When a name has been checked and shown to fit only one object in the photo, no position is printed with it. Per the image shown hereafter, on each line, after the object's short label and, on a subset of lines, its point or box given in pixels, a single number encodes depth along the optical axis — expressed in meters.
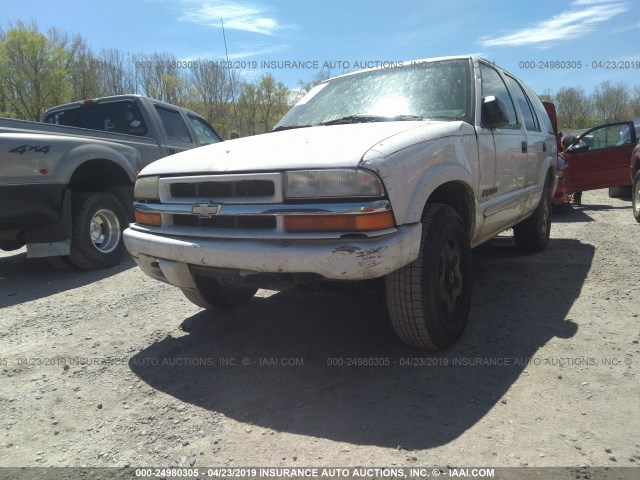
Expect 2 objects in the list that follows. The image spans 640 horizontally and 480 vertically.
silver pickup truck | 4.38
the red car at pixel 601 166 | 9.16
